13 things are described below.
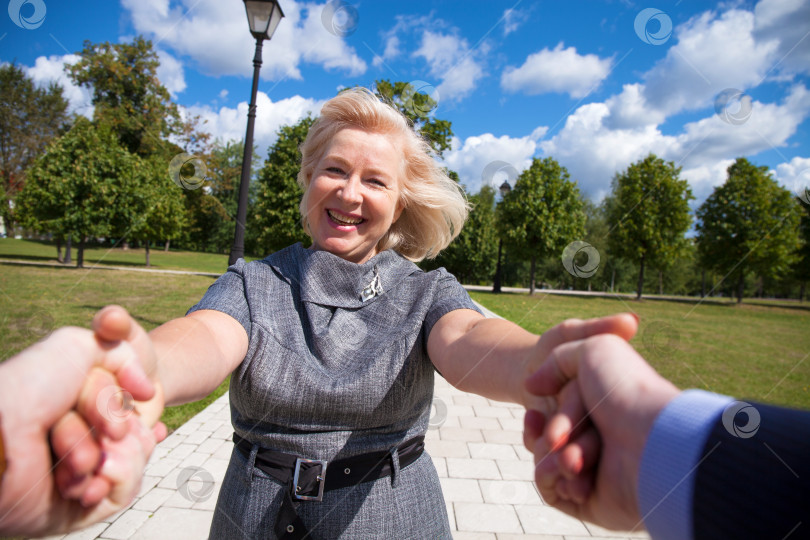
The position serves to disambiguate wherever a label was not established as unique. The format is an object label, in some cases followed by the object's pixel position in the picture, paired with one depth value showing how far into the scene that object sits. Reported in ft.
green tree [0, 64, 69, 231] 60.90
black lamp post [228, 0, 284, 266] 20.71
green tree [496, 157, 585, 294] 84.48
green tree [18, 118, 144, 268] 64.85
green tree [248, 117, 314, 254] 68.33
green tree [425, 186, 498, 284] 115.41
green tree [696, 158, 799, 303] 81.20
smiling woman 4.37
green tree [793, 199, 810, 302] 100.89
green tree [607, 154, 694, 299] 79.56
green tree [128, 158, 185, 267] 74.02
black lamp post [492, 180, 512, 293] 87.30
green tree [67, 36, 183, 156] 103.30
